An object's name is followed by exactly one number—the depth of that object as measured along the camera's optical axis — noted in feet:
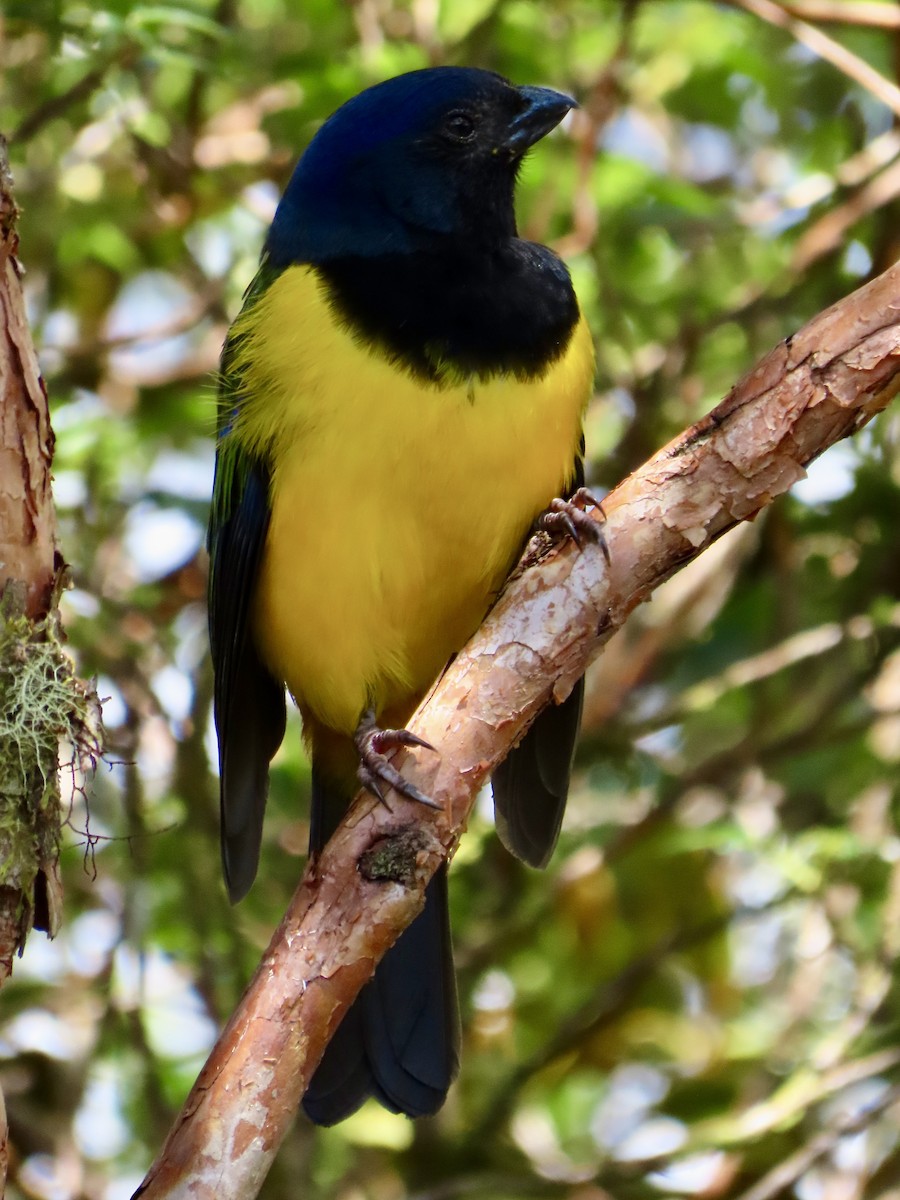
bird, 19.93
